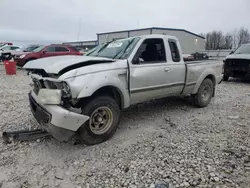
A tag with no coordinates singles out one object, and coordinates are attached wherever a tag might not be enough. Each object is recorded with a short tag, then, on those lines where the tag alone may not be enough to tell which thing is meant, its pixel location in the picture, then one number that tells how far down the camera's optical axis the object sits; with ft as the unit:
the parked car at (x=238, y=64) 32.11
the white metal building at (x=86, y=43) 164.10
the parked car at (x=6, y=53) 54.50
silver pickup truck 10.17
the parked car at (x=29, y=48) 57.47
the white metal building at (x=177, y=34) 111.75
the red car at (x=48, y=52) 42.29
